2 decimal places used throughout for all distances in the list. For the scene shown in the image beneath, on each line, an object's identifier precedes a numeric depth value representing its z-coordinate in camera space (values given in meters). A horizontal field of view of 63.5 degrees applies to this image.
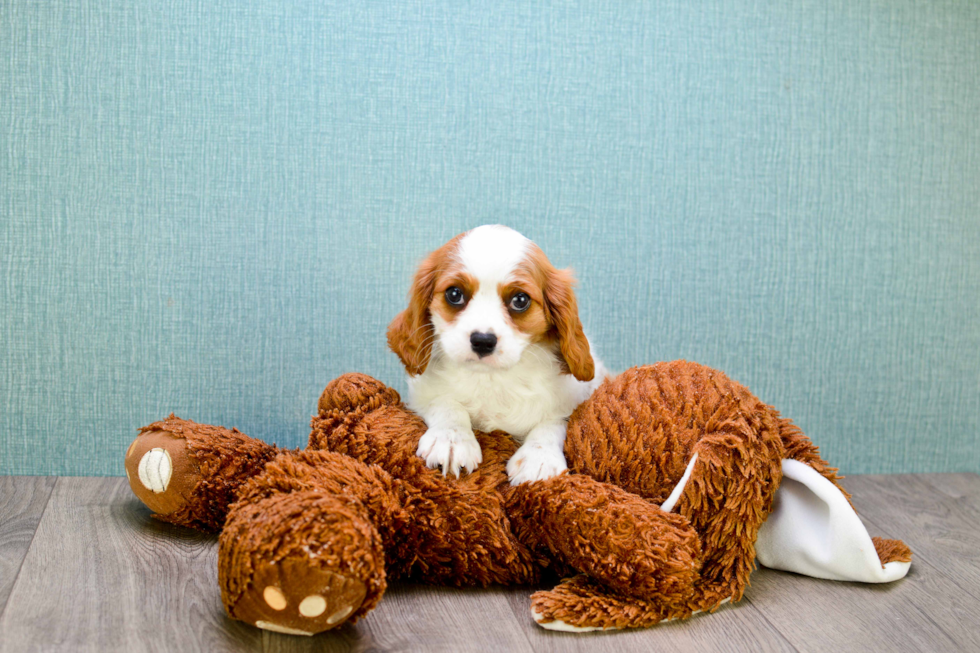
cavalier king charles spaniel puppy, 1.35
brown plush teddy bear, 1.06
